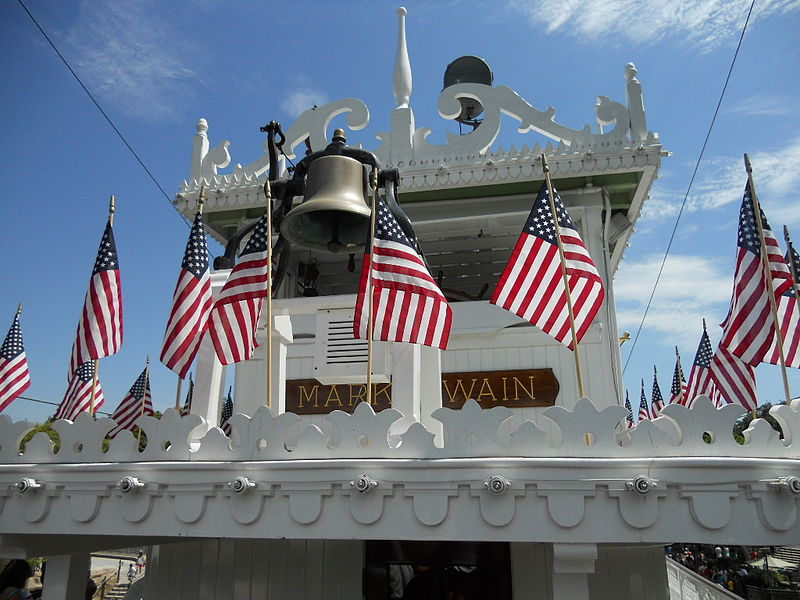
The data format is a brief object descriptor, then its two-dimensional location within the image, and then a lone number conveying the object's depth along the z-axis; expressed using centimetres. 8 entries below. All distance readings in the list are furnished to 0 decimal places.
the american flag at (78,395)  1213
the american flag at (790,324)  707
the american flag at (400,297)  595
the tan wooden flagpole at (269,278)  579
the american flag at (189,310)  667
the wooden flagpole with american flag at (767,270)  586
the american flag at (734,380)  870
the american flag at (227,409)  1606
